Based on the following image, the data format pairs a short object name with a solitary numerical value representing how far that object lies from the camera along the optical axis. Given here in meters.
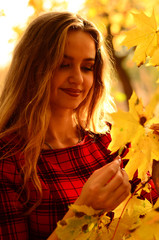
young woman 1.28
